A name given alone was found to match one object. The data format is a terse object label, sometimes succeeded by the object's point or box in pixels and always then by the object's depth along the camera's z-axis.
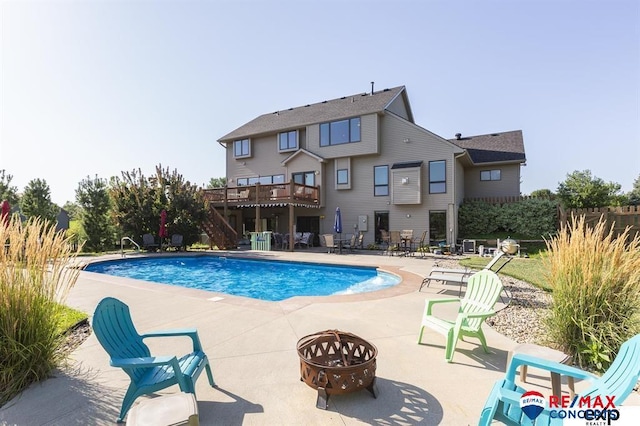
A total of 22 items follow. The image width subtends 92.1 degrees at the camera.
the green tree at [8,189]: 25.05
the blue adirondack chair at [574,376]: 1.76
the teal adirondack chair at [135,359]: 2.32
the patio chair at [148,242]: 16.34
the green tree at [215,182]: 50.17
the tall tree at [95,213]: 16.98
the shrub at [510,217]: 15.95
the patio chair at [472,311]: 3.46
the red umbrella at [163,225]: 16.11
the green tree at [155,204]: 16.58
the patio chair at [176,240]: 16.59
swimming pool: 9.37
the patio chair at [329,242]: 15.79
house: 16.89
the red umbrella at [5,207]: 8.97
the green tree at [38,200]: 21.98
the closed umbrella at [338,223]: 16.94
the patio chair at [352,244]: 16.70
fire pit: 2.54
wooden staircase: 17.66
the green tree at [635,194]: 30.73
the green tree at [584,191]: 21.61
